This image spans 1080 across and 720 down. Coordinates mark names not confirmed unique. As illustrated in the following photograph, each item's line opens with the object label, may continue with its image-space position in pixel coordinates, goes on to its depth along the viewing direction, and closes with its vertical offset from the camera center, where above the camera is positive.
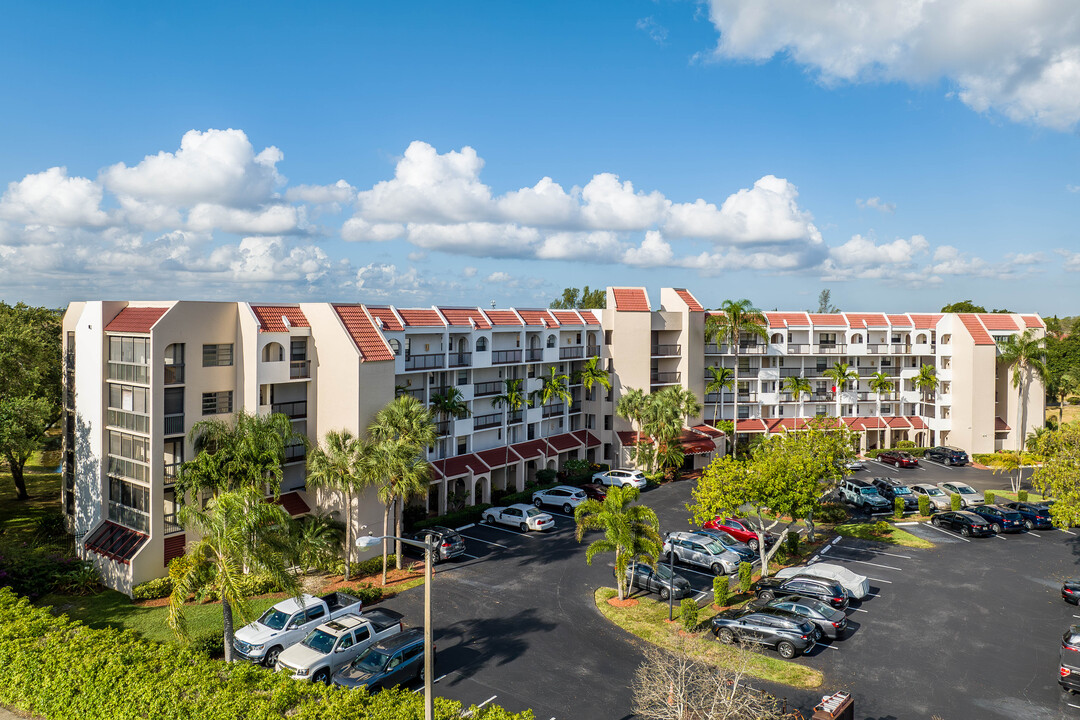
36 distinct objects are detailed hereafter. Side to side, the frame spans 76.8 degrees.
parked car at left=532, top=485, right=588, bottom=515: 48.06 -11.10
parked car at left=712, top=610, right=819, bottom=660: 26.27 -11.41
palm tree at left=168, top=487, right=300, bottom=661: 23.05 -7.49
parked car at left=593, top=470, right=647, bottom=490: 52.78 -10.63
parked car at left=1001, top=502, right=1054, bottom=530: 43.94 -11.26
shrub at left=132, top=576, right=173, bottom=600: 32.41 -12.01
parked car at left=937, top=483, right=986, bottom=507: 49.00 -10.95
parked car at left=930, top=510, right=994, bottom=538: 42.41 -11.40
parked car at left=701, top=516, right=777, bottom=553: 40.41 -11.38
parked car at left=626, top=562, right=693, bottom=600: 32.34 -11.49
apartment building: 35.00 -2.83
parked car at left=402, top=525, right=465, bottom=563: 37.72 -11.42
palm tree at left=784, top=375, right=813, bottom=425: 65.94 -4.42
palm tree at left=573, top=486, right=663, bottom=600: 30.50 -8.50
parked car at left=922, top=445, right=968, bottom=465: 62.66 -10.45
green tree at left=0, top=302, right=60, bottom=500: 39.50 -2.71
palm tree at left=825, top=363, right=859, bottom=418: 67.06 -3.27
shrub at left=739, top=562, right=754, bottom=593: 32.06 -11.08
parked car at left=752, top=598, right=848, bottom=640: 27.70 -11.20
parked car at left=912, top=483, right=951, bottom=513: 48.16 -10.86
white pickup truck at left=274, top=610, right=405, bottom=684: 24.14 -11.38
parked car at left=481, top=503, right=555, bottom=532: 43.34 -11.38
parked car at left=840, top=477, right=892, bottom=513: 47.56 -10.97
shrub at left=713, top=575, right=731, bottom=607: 30.95 -11.26
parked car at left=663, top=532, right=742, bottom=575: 36.16 -11.47
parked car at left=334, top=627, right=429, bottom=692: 23.06 -11.24
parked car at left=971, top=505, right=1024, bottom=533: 43.16 -11.20
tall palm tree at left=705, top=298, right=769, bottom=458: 61.94 +1.68
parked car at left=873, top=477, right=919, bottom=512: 48.44 -10.84
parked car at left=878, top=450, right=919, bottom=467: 61.44 -10.54
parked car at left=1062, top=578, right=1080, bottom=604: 31.67 -11.56
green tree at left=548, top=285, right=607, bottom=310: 133.12 +8.28
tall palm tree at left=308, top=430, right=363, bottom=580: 34.47 -6.56
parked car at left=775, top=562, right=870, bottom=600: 31.98 -11.28
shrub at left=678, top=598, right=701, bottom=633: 28.34 -11.41
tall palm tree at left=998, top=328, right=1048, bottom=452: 64.50 -1.69
